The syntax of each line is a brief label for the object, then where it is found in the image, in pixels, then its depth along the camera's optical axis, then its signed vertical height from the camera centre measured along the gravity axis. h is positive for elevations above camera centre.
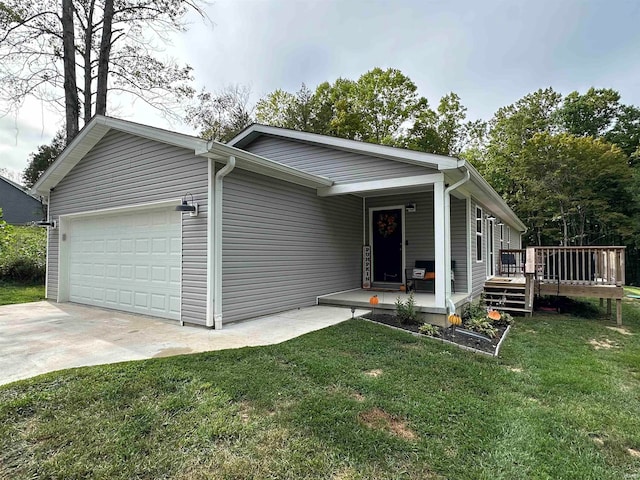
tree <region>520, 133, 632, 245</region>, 17.68 +3.71
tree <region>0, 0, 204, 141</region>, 11.18 +6.74
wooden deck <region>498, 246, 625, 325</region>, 7.53 -0.51
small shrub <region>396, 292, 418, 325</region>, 6.09 -1.08
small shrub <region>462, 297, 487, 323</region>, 6.74 -1.20
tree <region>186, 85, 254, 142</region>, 19.62 +7.70
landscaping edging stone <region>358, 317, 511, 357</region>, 4.80 -1.33
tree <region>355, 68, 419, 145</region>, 22.17 +9.16
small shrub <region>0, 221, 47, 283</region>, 10.80 -0.24
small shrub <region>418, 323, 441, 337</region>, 5.48 -1.24
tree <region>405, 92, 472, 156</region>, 21.88 +7.73
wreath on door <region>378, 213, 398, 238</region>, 9.21 +0.66
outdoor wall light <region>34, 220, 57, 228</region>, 8.41 +0.62
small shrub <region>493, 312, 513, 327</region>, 7.02 -1.40
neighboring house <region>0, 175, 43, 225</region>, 22.66 +3.05
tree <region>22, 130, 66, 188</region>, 19.55 +5.26
